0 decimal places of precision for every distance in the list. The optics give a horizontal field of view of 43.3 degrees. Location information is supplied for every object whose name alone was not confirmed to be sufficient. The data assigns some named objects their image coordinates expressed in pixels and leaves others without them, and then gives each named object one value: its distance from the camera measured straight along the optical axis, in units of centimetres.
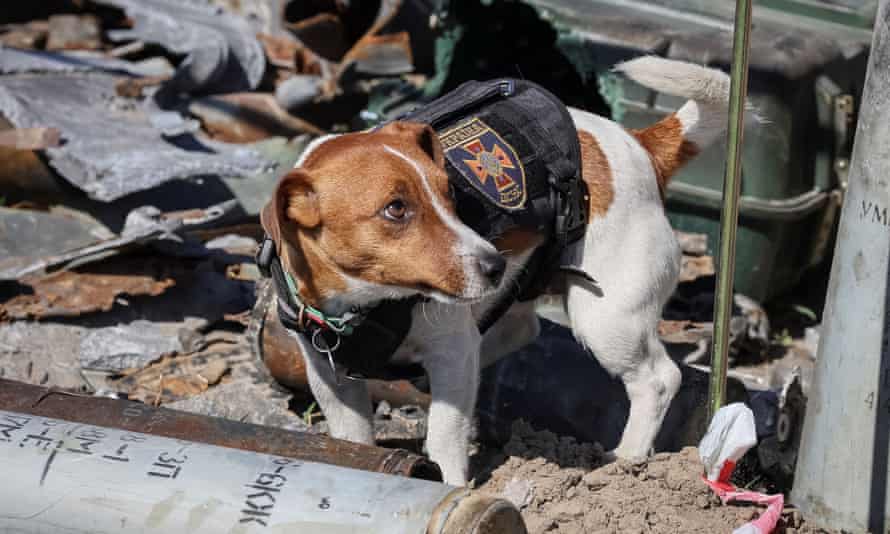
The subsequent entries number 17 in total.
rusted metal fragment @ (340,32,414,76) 757
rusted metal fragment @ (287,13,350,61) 785
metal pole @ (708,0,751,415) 281
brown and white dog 288
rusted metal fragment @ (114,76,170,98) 676
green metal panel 529
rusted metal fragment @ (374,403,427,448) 396
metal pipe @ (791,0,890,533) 309
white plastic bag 300
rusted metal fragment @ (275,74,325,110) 714
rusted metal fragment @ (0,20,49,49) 775
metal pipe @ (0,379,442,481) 278
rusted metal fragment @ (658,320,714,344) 486
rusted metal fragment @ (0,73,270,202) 532
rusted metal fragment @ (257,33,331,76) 789
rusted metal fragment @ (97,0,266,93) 733
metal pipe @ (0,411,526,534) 231
